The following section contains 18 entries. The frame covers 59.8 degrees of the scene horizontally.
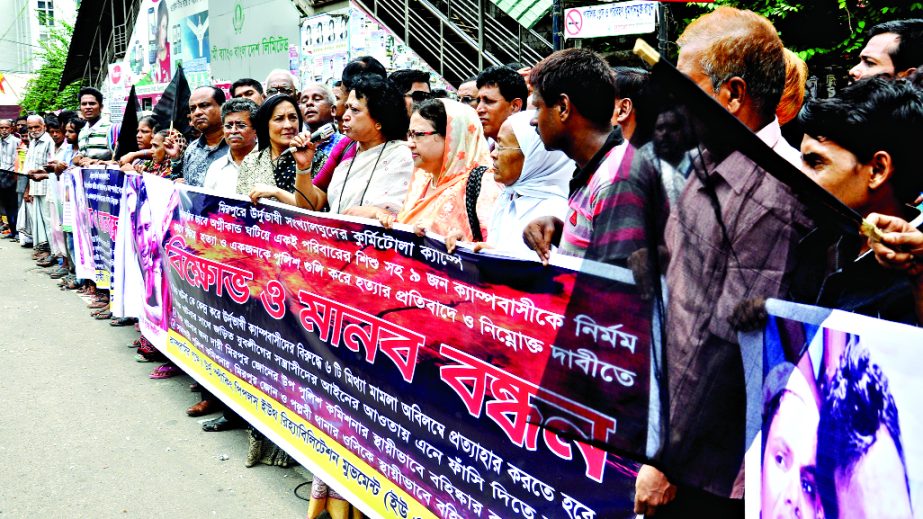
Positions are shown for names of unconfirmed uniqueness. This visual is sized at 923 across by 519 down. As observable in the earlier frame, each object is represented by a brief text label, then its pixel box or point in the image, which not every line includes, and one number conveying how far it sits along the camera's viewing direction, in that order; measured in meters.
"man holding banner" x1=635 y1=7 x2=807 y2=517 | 1.53
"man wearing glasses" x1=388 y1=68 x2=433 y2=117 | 5.84
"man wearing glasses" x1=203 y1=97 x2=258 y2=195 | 4.95
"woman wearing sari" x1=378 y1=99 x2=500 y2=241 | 3.32
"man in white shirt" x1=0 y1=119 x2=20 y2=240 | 13.12
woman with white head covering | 2.91
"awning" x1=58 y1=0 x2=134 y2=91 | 26.31
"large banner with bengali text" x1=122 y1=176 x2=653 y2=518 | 1.98
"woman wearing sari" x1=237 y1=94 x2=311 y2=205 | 4.35
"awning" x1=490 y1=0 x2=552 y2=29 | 10.12
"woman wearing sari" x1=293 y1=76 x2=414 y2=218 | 3.86
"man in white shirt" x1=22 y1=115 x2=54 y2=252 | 11.37
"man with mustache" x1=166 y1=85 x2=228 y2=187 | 5.57
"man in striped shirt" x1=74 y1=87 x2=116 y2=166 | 9.08
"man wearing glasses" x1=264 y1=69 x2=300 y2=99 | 6.17
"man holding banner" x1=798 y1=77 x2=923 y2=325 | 1.70
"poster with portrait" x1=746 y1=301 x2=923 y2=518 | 1.40
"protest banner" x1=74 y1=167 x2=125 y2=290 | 6.73
